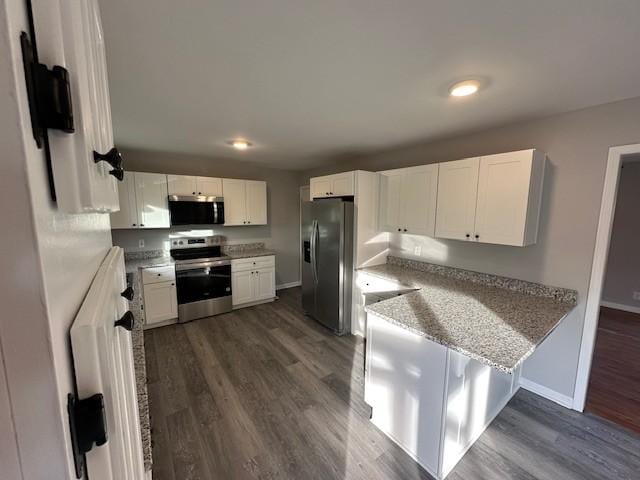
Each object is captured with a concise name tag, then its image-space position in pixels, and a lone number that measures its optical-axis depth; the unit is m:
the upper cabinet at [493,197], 2.06
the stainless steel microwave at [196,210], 3.62
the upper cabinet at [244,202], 4.07
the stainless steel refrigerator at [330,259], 3.19
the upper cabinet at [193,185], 3.60
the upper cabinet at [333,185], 3.21
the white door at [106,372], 0.33
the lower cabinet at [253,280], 3.98
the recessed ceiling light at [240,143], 2.99
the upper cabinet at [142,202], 3.29
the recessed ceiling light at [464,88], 1.64
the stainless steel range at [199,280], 3.55
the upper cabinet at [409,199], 2.70
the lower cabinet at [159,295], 3.30
